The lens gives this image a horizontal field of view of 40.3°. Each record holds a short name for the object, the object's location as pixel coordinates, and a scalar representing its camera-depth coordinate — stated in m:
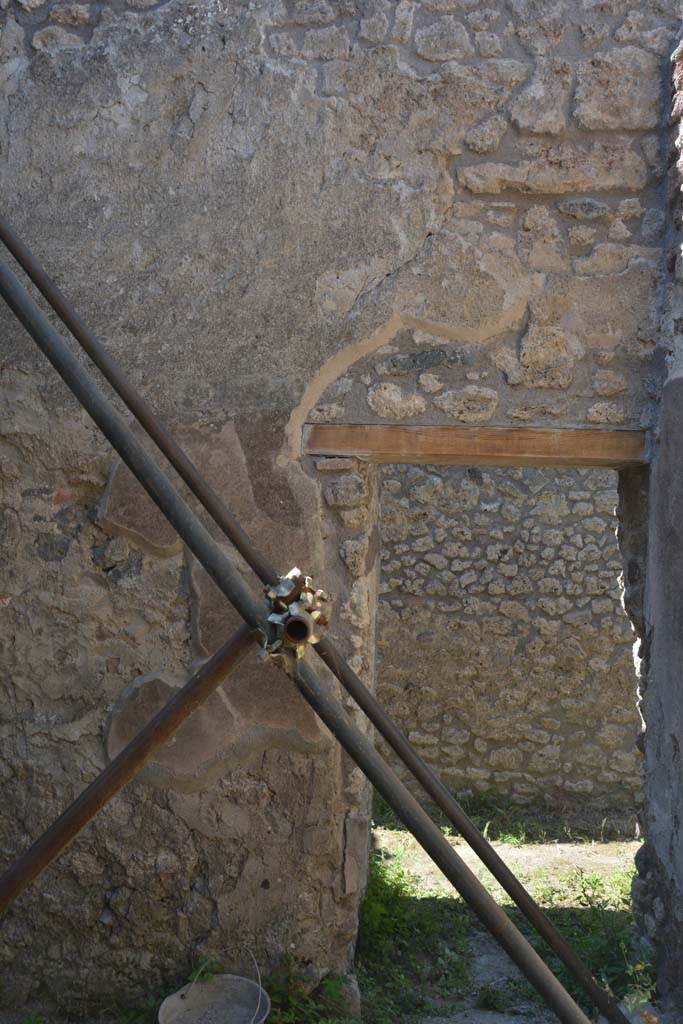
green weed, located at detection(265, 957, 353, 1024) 3.00
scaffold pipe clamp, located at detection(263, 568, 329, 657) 1.85
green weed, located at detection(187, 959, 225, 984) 3.07
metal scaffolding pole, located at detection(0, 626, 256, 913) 1.94
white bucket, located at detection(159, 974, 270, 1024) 2.94
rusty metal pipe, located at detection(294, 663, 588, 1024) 1.79
